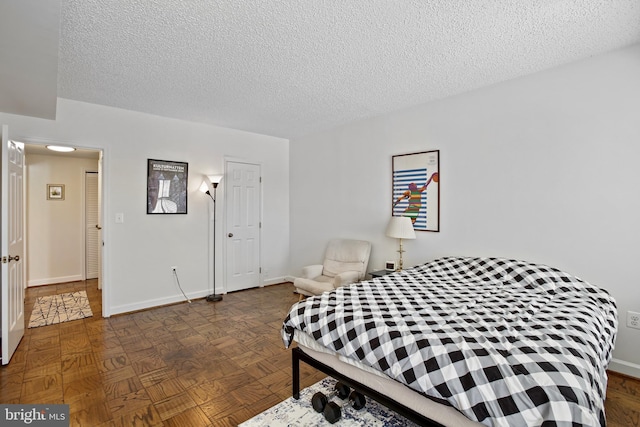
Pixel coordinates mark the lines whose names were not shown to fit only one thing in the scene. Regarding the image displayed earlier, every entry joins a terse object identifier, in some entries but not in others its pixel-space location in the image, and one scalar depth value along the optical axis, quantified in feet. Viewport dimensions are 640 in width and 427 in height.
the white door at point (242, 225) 16.05
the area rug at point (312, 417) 6.38
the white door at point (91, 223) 18.72
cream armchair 12.71
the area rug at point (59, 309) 12.00
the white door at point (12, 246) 8.46
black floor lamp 14.67
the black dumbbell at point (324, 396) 6.69
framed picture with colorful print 11.79
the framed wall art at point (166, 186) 13.55
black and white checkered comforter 4.07
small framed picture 17.65
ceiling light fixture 15.18
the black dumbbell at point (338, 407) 6.34
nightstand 12.23
